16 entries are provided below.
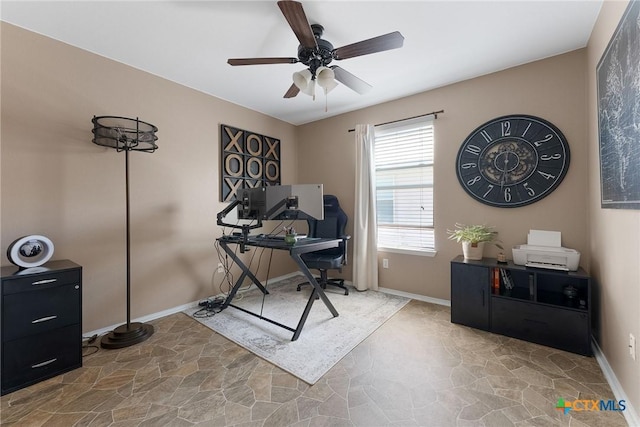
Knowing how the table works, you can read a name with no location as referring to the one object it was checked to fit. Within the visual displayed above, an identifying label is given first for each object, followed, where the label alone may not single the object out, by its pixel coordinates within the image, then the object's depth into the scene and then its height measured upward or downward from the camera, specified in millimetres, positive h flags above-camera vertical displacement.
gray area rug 1975 -1080
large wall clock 2414 +515
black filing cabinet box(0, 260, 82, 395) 1634 -717
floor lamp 2186 +667
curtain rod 3038 +1190
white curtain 3480 -45
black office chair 3195 -329
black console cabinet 2006 -771
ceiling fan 1617 +1148
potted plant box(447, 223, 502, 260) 2572 -267
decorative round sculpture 1784 -242
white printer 2133 -353
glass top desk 2252 -305
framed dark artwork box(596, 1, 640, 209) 1267 +543
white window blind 3197 +380
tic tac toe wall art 3354 +769
